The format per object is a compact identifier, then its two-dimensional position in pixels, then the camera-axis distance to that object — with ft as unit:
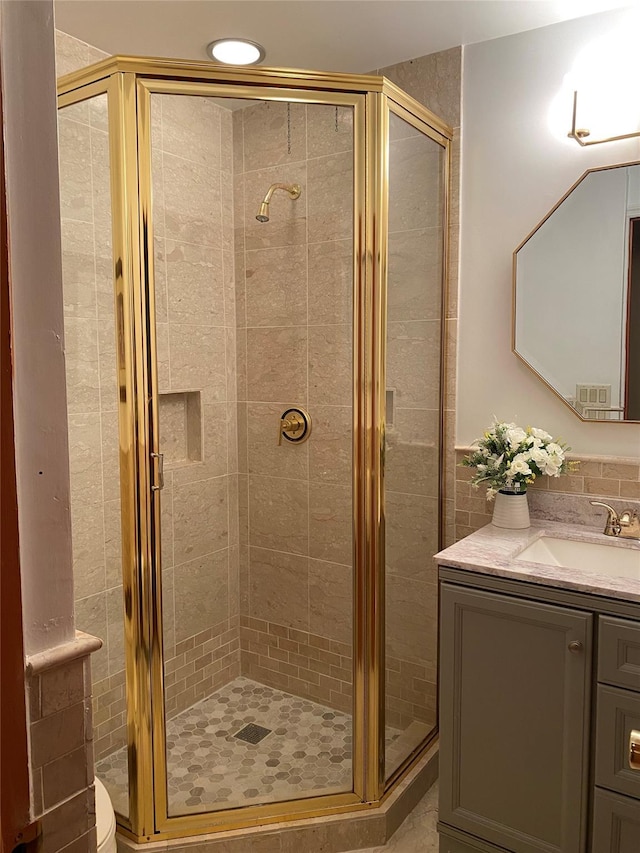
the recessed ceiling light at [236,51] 7.09
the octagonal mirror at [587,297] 6.44
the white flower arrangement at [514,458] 6.48
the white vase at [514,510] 6.72
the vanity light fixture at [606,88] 6.30
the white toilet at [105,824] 4.87
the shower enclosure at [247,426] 5.82
